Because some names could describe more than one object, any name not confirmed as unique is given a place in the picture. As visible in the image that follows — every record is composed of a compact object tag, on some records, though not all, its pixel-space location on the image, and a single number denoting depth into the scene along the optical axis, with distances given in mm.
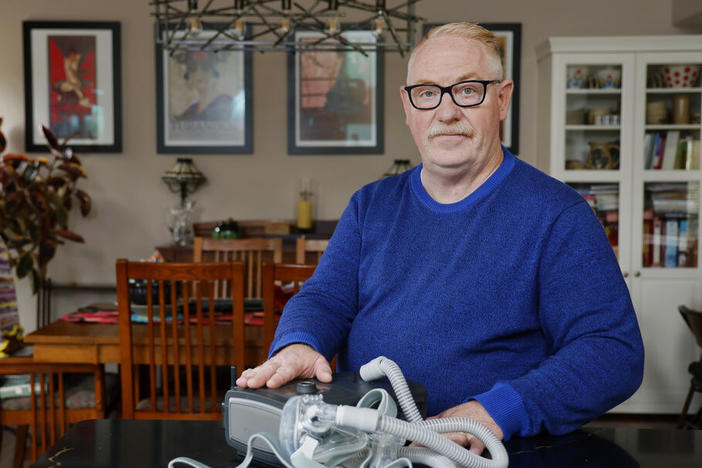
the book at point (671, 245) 3840
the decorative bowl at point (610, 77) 3861
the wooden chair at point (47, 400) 2438
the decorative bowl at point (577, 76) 3891
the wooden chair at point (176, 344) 2195
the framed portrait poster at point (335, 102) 4293
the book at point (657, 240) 3844
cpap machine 758
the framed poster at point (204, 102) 4293
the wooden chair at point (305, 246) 3193
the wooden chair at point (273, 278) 2244
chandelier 2688
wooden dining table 2395
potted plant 3881
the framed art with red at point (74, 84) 4297
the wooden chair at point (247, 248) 3273
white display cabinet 3805
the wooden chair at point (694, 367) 2970
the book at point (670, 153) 3836
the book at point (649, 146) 3857
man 1054
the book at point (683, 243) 3840
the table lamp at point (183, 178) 4203
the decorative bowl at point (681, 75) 3840
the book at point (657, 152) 3852
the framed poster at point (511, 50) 4250
